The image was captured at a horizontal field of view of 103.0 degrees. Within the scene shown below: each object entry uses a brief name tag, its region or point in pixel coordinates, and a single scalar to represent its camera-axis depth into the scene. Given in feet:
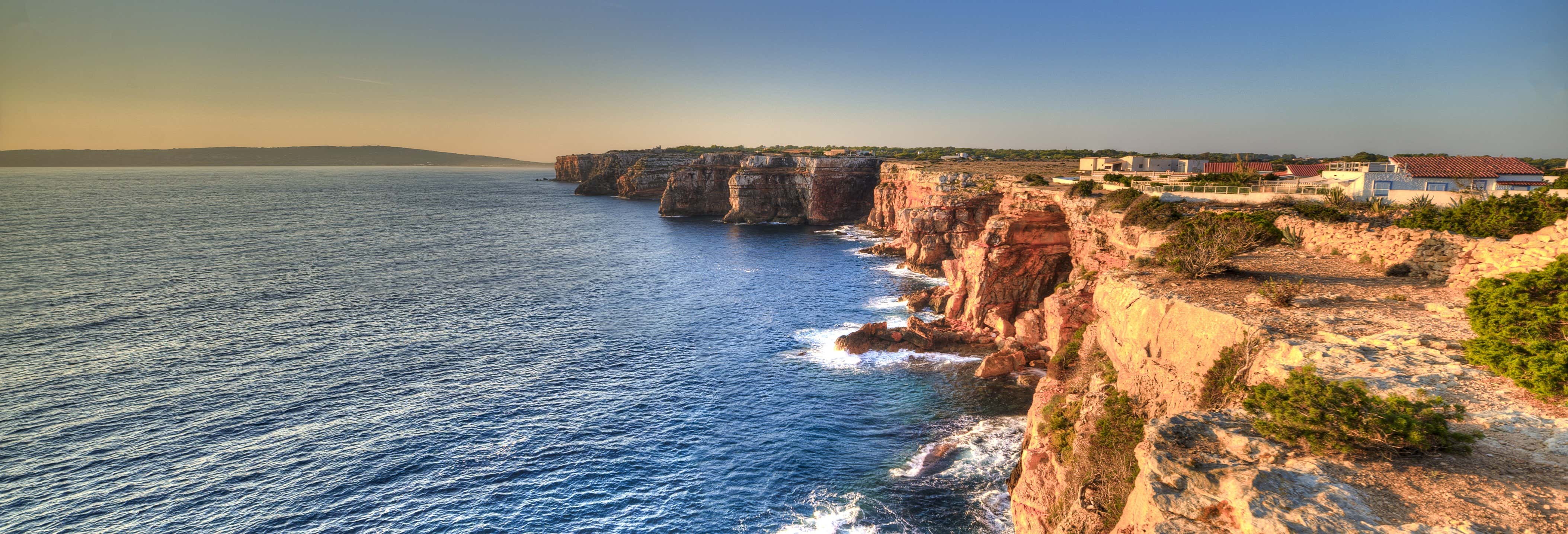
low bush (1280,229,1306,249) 96.73
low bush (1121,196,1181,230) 116.37
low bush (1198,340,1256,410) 52.49
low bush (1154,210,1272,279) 76.33
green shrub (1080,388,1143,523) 58.13
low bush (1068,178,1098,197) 156.35
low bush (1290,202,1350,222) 94.79
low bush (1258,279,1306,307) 62.34
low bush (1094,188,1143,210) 134.82
